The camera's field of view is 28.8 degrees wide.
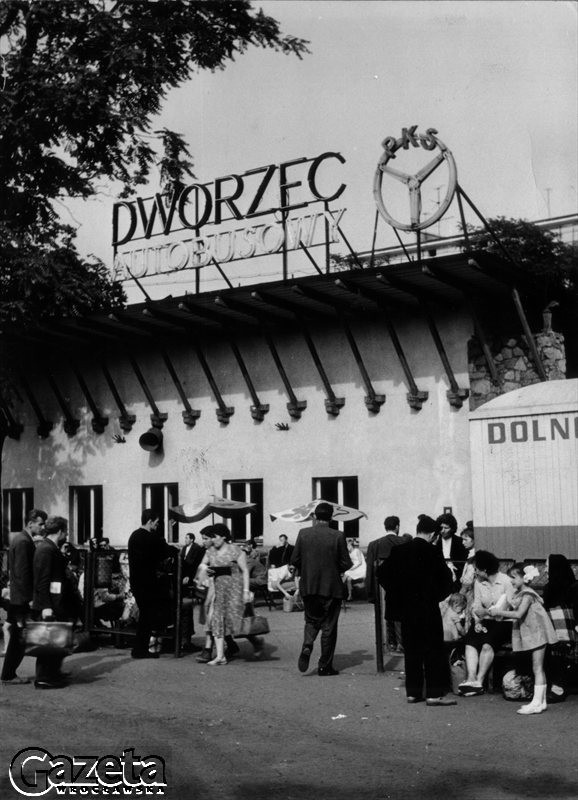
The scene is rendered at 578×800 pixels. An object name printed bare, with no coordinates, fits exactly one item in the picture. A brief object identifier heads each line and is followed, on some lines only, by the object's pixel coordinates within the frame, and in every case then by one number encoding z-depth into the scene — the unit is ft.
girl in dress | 34.47
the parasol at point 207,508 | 75.92
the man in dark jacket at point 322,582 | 41.93
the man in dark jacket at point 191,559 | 49.57
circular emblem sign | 75.31
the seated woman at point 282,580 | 72.49
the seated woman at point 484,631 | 37.19
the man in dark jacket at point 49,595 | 39.99
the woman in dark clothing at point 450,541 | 55.62
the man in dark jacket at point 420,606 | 35.32
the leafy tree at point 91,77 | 68.44
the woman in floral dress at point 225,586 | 45.21
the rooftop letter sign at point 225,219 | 84.69
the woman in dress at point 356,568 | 72.43
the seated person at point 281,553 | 77.15
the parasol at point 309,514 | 72.02
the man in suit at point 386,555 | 46.29
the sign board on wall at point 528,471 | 43.42
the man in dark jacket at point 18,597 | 40.78
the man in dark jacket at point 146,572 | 46.42
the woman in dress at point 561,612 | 35.96
